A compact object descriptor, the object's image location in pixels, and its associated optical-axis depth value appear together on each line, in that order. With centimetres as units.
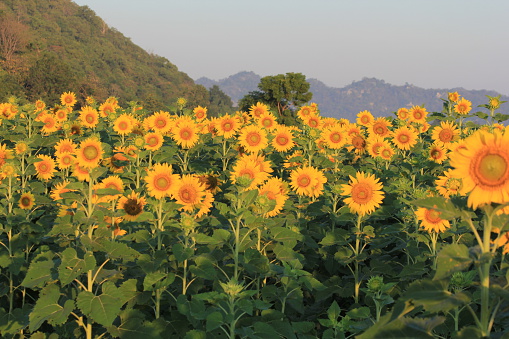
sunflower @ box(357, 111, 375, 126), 1266
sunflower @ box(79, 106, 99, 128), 1179
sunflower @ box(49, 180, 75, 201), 705
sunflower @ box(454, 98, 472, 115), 1250
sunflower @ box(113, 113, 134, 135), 973
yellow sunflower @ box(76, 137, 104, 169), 614
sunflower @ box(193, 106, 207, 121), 1223
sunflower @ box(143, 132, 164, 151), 809
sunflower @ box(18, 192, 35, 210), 737
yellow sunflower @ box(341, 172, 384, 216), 661
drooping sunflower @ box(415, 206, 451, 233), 576
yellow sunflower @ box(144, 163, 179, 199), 608
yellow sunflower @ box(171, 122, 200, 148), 923
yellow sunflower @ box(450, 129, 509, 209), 256
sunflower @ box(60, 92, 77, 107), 1410
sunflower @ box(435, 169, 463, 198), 573
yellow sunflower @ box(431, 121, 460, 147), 1030
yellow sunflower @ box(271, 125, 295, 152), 1012
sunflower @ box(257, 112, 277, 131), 1137
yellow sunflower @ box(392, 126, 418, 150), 1084
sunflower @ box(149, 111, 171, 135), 971
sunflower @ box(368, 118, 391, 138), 1172
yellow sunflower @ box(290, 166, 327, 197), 805
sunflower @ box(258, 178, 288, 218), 657
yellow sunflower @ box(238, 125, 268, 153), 968
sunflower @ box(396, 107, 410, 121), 1347
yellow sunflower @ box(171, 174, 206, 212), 627
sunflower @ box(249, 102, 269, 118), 1260
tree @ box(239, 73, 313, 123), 6016
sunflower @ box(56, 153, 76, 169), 823
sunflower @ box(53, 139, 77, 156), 858
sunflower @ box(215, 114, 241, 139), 990
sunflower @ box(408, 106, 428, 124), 1310
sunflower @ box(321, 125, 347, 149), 977
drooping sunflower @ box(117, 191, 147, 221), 670
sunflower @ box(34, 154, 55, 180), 921
